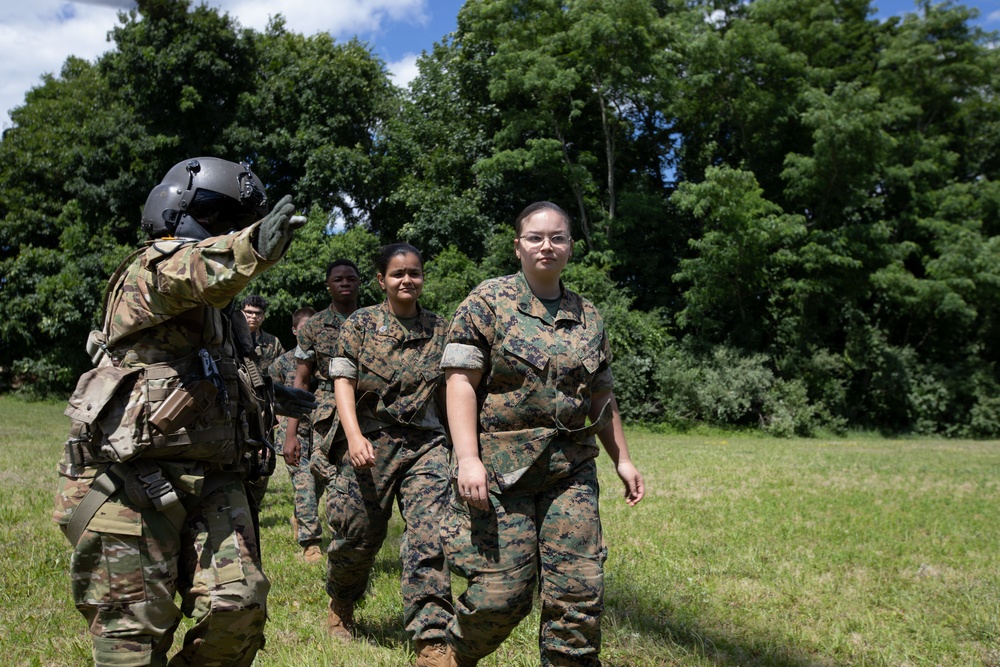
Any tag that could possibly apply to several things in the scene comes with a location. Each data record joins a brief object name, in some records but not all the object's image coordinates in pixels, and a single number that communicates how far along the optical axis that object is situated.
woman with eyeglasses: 3.48
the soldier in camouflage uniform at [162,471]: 2.99
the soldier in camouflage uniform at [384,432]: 4.73
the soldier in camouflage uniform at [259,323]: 7.93
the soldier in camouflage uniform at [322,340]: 6.10
